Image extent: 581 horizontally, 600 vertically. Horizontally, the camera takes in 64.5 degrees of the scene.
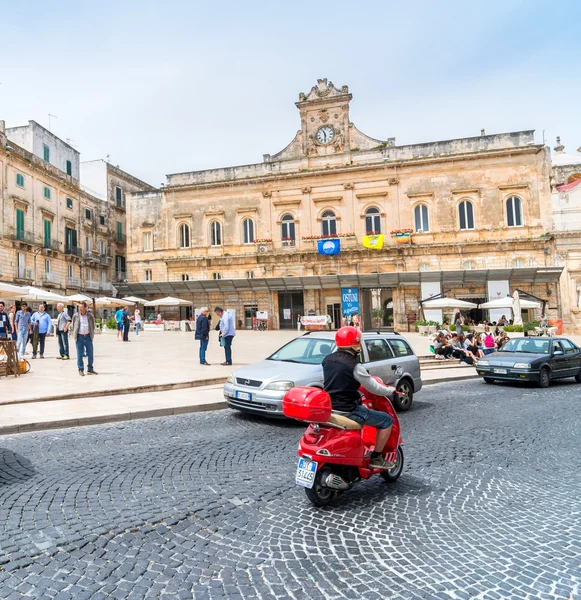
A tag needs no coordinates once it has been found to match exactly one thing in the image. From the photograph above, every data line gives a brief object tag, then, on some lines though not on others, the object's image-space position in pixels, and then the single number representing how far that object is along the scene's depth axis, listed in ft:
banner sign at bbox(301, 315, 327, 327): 102.52
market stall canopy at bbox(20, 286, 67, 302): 51.75
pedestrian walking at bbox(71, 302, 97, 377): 37.66
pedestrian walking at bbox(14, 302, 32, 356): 52.85
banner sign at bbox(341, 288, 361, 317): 114.63
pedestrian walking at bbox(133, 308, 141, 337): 96.47
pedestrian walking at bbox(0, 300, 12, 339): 41.21
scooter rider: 14.32
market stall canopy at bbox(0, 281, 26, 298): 47.09
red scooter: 13.24
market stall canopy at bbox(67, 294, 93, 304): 85.79
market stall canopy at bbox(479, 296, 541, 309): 85.40
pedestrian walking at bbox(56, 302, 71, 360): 47.93
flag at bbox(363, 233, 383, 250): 115.85
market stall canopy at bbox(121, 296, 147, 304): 120.94
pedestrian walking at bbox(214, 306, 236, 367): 44.45
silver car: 23.86
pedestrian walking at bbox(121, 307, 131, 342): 78.66
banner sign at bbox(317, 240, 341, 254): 117.70
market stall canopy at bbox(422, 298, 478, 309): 89.24
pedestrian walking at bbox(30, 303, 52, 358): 51.26
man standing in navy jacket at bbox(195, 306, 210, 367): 45.32
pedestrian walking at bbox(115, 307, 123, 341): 80.70
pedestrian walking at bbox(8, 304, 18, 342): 51.05
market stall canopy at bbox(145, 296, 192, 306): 115.03
